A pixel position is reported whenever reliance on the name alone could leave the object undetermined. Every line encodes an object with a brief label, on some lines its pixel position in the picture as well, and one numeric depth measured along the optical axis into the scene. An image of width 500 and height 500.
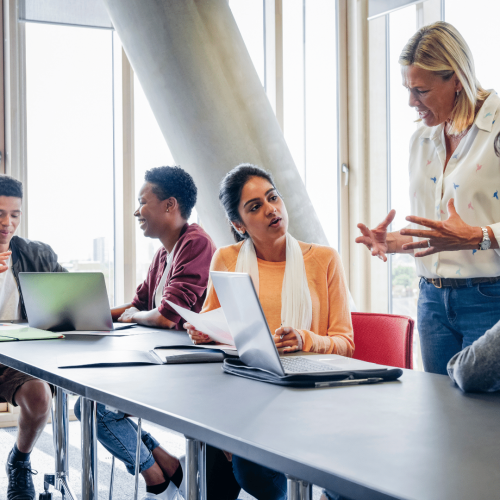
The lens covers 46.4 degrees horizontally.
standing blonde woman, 1.57
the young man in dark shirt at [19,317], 2.21
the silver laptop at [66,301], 2.05
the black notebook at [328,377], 1.15
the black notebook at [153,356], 1.44
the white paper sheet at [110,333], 2.02
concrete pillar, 3.09
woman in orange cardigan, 1.84
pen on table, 1.15
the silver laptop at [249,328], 1.13
